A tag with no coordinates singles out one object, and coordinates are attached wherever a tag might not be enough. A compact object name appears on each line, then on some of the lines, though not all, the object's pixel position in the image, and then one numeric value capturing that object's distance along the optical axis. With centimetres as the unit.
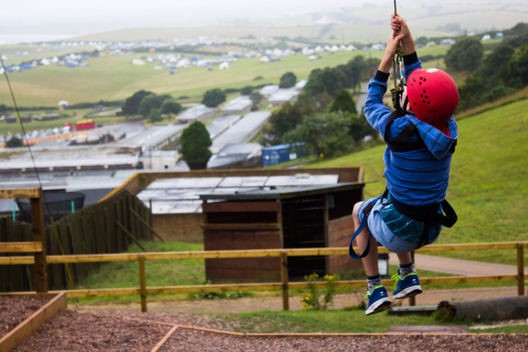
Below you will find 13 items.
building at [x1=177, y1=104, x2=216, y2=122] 10591
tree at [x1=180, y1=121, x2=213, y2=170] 6366
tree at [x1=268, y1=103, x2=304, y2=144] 7600
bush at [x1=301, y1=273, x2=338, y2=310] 1236
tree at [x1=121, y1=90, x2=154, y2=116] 11244
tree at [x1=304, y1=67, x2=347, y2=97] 8822
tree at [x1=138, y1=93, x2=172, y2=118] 11150
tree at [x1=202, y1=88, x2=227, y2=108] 11731
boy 468
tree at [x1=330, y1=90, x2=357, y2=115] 6551
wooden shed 1841
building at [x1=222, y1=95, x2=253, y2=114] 11281
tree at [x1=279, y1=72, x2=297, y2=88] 12500
